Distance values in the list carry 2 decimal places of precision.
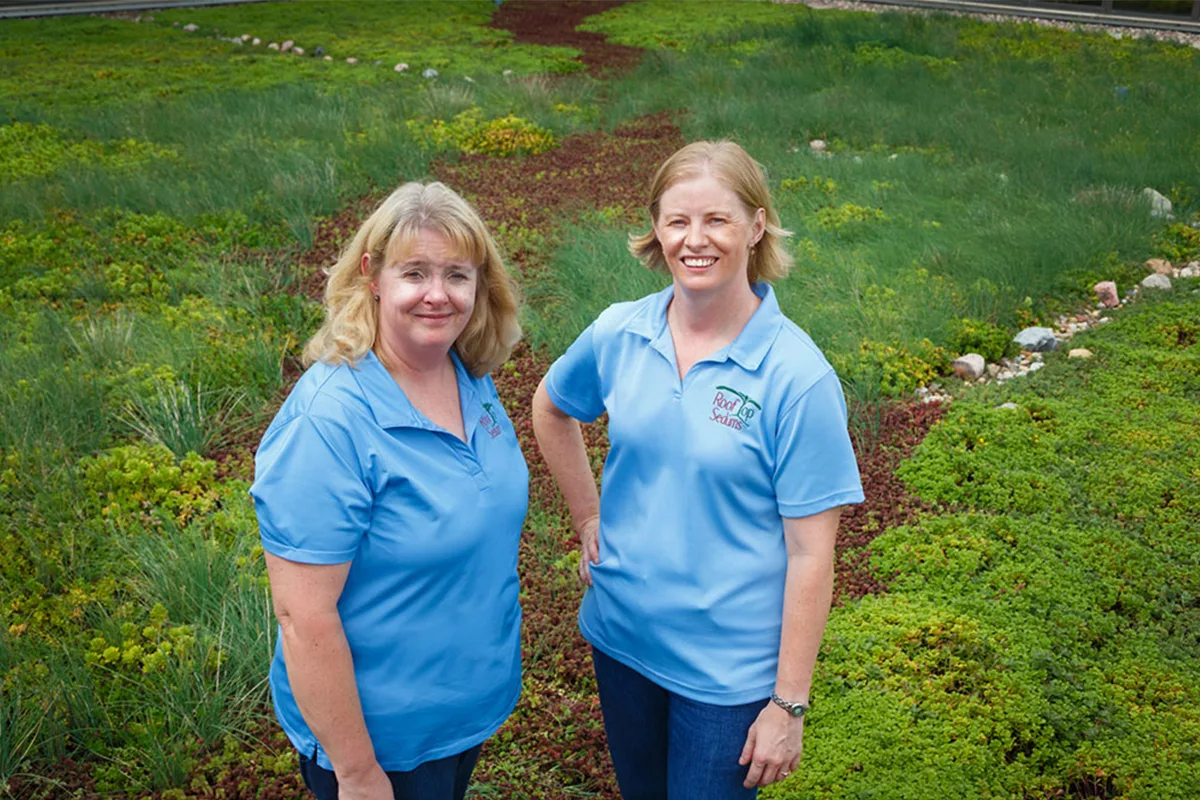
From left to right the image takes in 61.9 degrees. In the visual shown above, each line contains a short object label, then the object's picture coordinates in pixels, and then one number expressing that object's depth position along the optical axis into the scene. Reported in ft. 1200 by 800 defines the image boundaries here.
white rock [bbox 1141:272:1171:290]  26.45
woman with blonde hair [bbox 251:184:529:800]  6.98
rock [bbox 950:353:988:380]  22.07
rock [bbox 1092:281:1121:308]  25.77
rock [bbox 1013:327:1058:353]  23.38
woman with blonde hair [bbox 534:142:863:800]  7.95
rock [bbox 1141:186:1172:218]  30.19
